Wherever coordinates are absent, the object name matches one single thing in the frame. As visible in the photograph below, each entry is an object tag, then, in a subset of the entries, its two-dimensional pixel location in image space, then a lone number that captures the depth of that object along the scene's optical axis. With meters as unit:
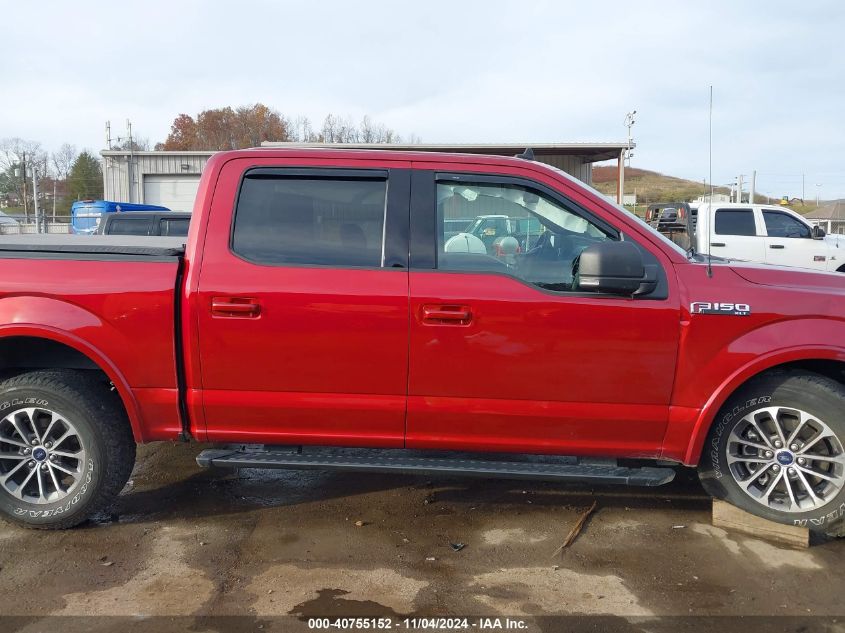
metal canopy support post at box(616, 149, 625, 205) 20.27
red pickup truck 3.39
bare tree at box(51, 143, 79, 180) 64.19
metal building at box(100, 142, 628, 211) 26.38
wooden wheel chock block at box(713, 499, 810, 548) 3.57
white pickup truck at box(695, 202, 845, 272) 11.72
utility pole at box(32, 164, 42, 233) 33.71
